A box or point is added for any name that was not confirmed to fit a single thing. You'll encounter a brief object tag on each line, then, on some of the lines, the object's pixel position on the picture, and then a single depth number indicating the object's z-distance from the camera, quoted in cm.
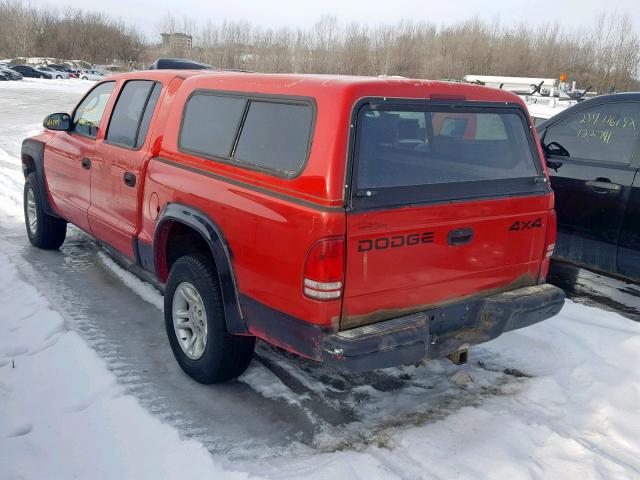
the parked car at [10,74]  4325
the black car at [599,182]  489
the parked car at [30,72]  5231
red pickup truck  279
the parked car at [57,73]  5381
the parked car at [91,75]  5388
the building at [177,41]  7112
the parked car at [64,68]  5759
